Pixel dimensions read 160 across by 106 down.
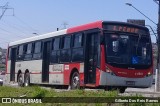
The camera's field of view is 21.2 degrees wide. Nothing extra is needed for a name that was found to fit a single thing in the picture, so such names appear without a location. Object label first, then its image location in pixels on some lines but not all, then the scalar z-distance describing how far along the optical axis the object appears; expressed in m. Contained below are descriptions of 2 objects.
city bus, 17.66
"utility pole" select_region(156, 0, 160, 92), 35.32
